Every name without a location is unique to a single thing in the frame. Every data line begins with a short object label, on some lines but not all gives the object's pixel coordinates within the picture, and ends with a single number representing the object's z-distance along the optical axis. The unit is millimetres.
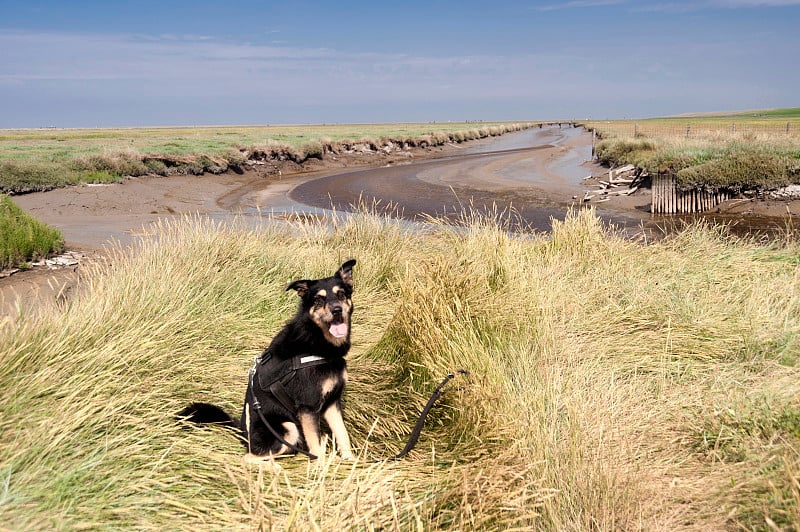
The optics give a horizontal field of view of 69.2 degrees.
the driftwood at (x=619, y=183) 22125
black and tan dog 3582
